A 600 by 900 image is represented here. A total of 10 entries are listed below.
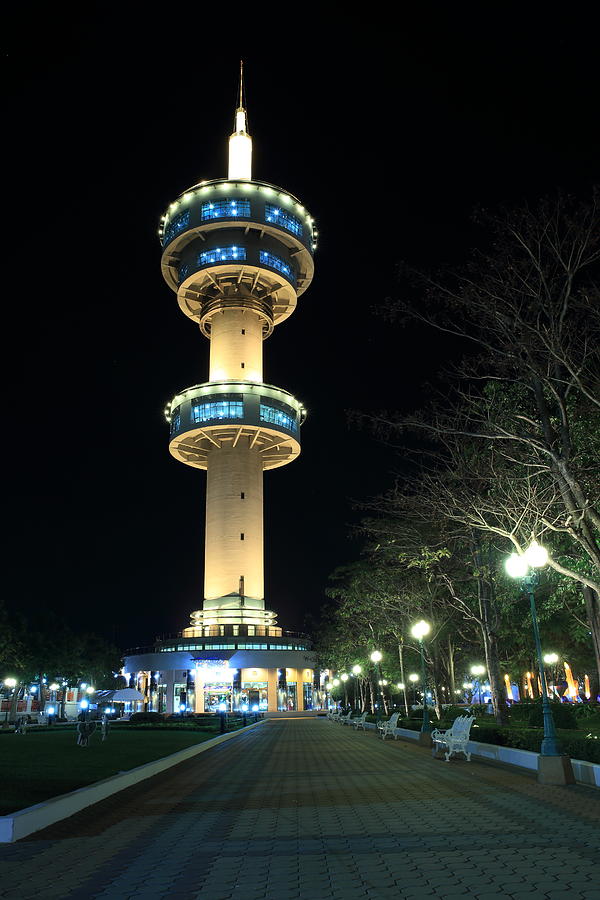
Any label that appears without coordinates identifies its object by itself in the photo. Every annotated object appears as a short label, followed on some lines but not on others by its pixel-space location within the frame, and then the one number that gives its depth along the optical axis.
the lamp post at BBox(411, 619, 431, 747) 26.70
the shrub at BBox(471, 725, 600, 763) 15.41
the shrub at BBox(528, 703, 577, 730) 27.28
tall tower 84.31
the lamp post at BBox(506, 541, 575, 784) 14.66
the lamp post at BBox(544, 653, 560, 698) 48.47
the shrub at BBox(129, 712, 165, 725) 59.59
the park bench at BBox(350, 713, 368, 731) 43.34
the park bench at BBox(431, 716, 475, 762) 20.30
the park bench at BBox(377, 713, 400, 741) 31.01
